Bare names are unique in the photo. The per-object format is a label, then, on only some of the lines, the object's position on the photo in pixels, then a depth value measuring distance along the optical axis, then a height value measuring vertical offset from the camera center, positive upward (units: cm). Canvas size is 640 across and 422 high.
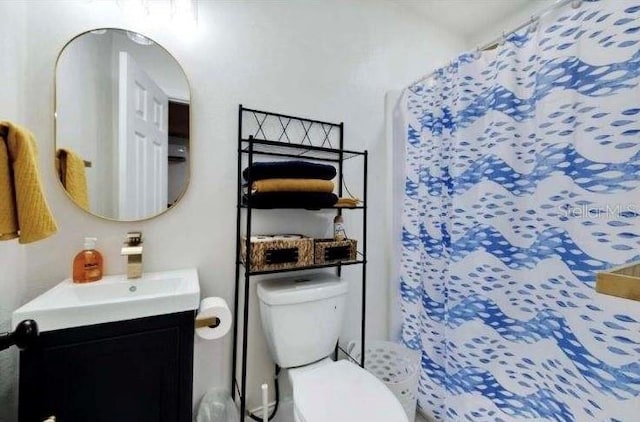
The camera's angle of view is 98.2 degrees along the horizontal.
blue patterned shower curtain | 92 -4
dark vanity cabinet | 77 -50
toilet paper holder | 110 -45
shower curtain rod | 104 +78
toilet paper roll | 111 -44
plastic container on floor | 121 -89
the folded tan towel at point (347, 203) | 138 +4
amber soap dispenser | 102 -21
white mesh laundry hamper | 143 -87
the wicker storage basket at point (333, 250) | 129 -19
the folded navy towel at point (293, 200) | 115 +4
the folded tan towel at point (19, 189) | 71 +5
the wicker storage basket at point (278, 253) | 115 -19
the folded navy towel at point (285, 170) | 115 +17
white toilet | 97 -66
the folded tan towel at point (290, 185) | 114 +10
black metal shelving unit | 126 +31
